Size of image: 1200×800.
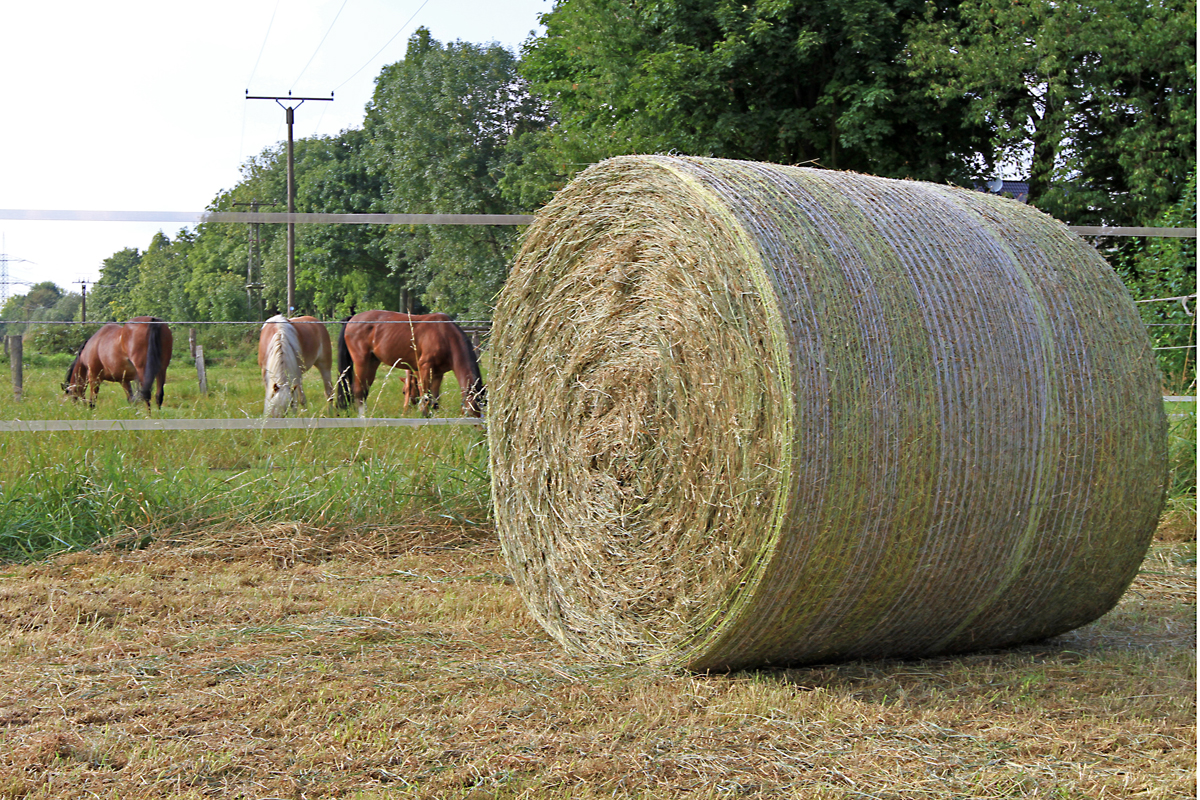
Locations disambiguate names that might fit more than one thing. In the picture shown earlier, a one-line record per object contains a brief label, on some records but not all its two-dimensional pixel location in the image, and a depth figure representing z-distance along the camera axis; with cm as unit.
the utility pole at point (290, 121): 3316
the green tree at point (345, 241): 4175
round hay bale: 280
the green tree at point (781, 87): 1825
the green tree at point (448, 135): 3769
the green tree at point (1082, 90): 1585
